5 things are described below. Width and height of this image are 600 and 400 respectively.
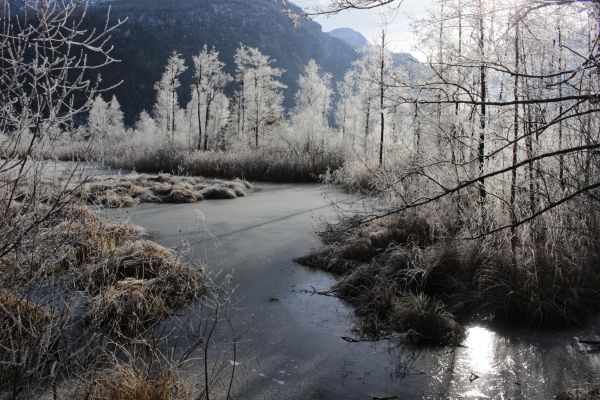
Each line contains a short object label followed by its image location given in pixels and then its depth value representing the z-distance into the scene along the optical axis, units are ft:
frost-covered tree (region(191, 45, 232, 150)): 92.63
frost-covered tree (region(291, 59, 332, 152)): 82.57
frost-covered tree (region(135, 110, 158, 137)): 153.73
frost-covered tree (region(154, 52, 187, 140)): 95.25
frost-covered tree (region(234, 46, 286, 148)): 87.10
